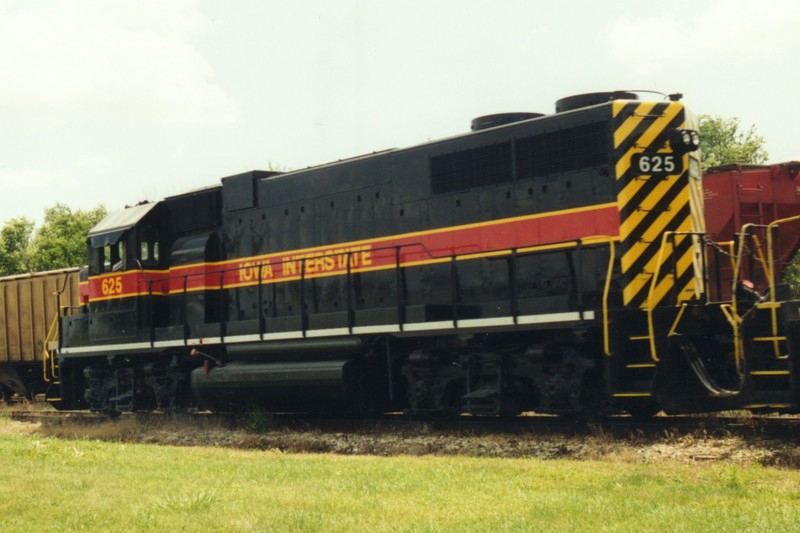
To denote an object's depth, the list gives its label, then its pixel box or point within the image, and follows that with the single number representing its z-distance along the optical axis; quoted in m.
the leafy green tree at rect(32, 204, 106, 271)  51.44
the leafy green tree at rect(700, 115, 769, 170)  49.84
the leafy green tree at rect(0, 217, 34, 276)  60.94
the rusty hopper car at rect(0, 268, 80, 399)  22.17
